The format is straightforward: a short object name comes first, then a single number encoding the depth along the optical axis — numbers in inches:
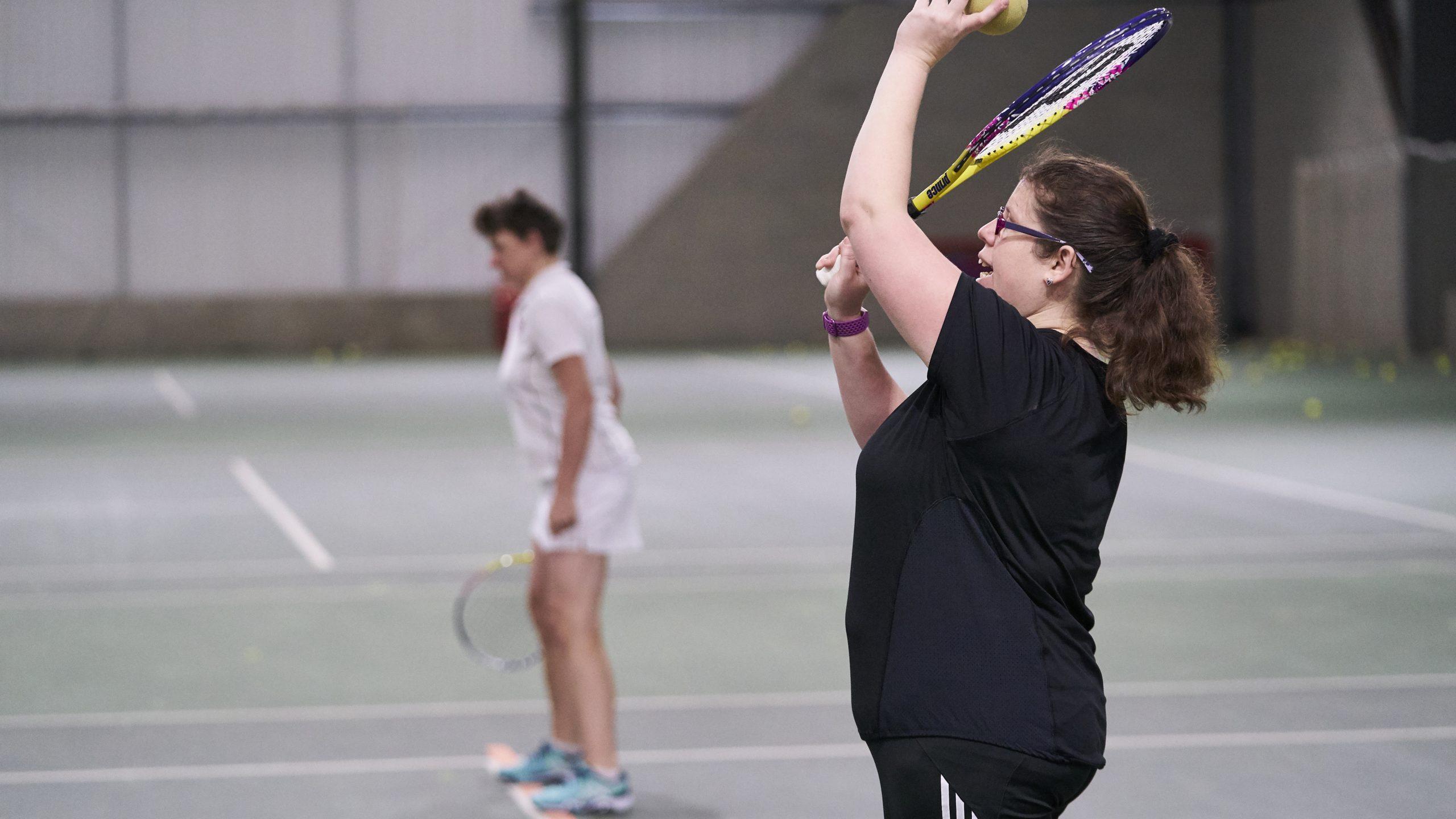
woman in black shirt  157.8
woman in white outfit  370.0
